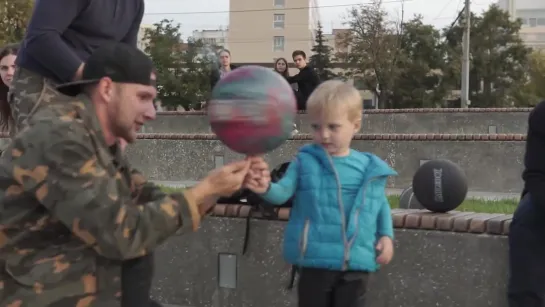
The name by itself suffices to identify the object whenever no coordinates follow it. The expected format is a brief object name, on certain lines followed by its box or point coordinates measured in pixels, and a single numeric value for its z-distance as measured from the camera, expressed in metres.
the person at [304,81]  12.78
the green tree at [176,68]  55.91
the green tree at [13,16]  38.72
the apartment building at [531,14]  116.94
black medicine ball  4.97
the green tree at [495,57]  51.19
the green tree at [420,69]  52.16
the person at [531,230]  4.02
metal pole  40.71
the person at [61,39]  3.36
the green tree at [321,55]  66.97
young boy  3.71
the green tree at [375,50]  52.16
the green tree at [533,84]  55.02
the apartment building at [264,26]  102.88
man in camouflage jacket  2.29
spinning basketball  2.78
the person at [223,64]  12.31
